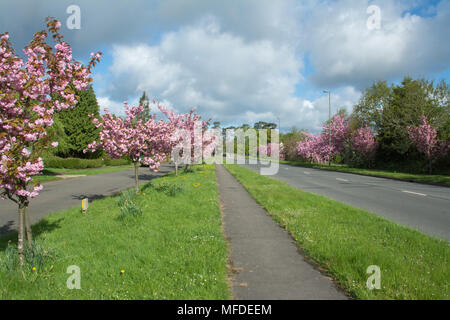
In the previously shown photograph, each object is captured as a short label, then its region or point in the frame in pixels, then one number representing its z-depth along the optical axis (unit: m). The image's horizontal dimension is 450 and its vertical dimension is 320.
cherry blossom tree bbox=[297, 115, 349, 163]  39.66
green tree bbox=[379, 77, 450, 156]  28.31
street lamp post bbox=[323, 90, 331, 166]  38.30
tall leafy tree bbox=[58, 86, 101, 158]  35.03
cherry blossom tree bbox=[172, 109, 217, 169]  21.89
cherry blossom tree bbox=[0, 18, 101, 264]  3.89
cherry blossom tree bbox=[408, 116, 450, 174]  25.36
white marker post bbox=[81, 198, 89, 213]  8.73
